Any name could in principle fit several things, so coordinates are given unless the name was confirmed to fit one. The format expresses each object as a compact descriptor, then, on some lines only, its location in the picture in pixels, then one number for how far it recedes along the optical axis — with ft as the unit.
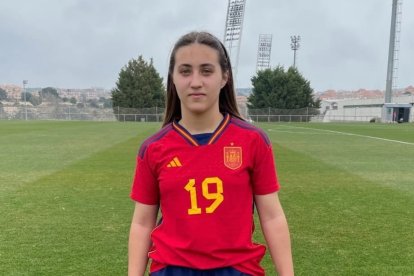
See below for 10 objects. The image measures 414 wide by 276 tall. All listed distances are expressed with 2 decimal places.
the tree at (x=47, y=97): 245.20
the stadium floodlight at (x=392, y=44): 170.91
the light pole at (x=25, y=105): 229.76
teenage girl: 5.98
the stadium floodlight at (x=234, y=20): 190.78
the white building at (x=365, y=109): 176.96
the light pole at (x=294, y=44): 293.02
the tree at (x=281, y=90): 219.82
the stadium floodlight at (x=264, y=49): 301.22
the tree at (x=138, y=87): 226.79
